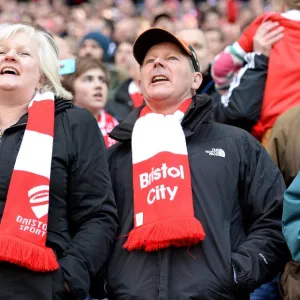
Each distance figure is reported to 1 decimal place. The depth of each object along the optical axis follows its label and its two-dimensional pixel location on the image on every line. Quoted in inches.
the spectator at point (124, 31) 925.8
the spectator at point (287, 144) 357.1
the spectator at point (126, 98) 563.8
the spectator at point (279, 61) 395.2
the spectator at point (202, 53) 481.4
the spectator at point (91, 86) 496.1
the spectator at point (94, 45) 649.6
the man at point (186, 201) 310.5
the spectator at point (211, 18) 1053.8
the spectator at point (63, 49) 529.0
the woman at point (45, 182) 296.8
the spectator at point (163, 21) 654.5
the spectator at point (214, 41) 658.9
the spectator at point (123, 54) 732.0
